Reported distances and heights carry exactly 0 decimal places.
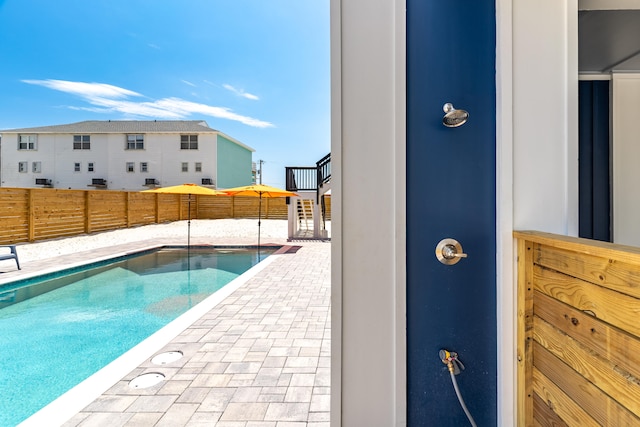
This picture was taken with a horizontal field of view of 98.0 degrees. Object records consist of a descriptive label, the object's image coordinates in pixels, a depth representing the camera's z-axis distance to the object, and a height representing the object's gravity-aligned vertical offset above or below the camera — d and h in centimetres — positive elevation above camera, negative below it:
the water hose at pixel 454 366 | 143 -82
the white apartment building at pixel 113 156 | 1988 +399
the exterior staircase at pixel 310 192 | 1012 +71
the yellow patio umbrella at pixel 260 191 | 897 +64
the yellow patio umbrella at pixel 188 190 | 846 +65
